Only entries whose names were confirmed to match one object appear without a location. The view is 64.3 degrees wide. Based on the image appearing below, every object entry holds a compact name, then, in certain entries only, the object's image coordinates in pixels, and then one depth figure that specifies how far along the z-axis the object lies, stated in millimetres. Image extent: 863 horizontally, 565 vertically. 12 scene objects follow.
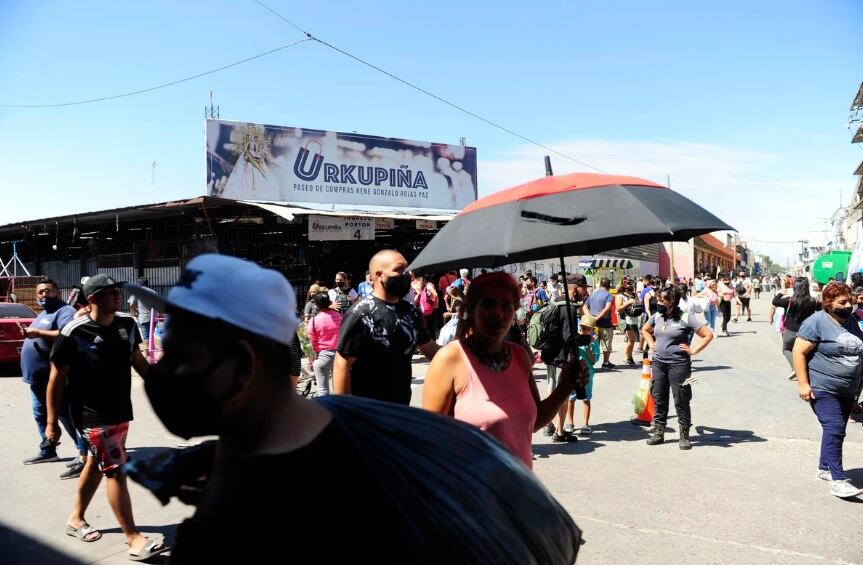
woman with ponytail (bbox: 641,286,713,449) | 7254
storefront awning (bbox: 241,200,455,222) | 15425
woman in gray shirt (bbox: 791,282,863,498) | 5441
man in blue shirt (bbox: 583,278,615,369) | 12047
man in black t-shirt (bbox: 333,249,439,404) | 3816
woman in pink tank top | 3008
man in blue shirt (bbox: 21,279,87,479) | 6840
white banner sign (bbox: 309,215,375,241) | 17000
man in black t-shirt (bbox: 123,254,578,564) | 1141
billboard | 22812
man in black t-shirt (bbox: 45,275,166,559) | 4438
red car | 13852
